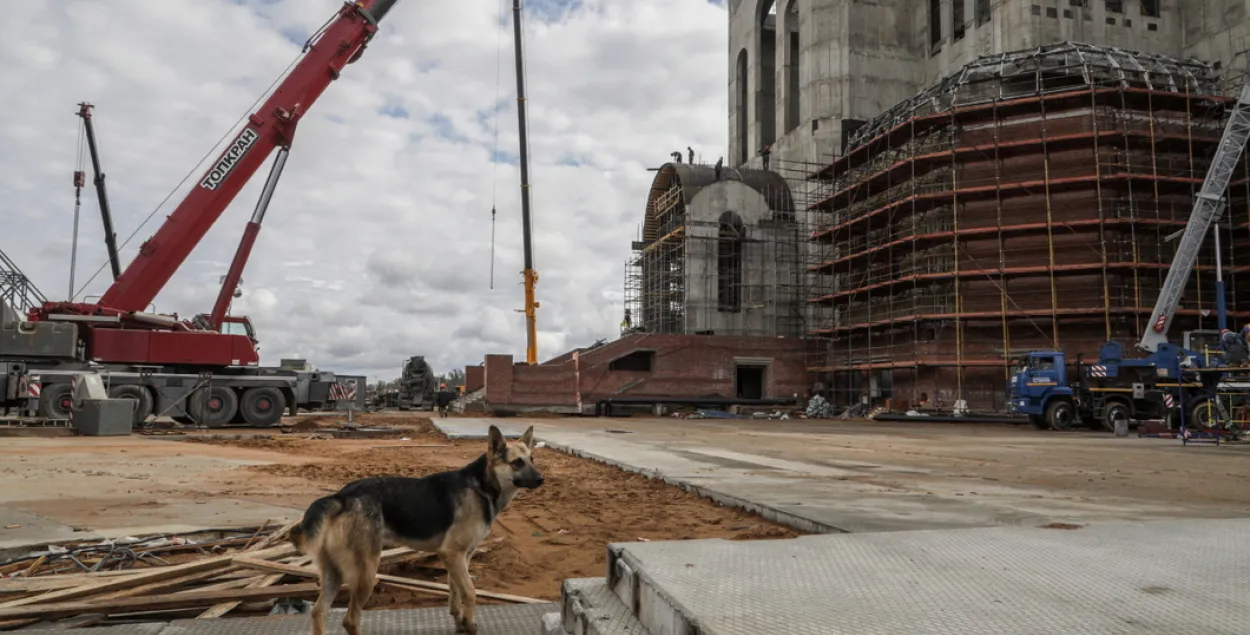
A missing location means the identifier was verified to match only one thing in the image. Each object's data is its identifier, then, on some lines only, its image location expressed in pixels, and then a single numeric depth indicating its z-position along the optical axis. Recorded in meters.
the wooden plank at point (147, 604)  3.90
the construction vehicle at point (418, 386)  45.03
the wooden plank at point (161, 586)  4.27
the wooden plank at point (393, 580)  4.53
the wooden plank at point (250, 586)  4.02
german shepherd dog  3.51
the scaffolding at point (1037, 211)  33.72
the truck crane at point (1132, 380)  25.66
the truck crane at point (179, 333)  20.14
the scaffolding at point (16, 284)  23.83
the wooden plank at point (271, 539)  5.42
